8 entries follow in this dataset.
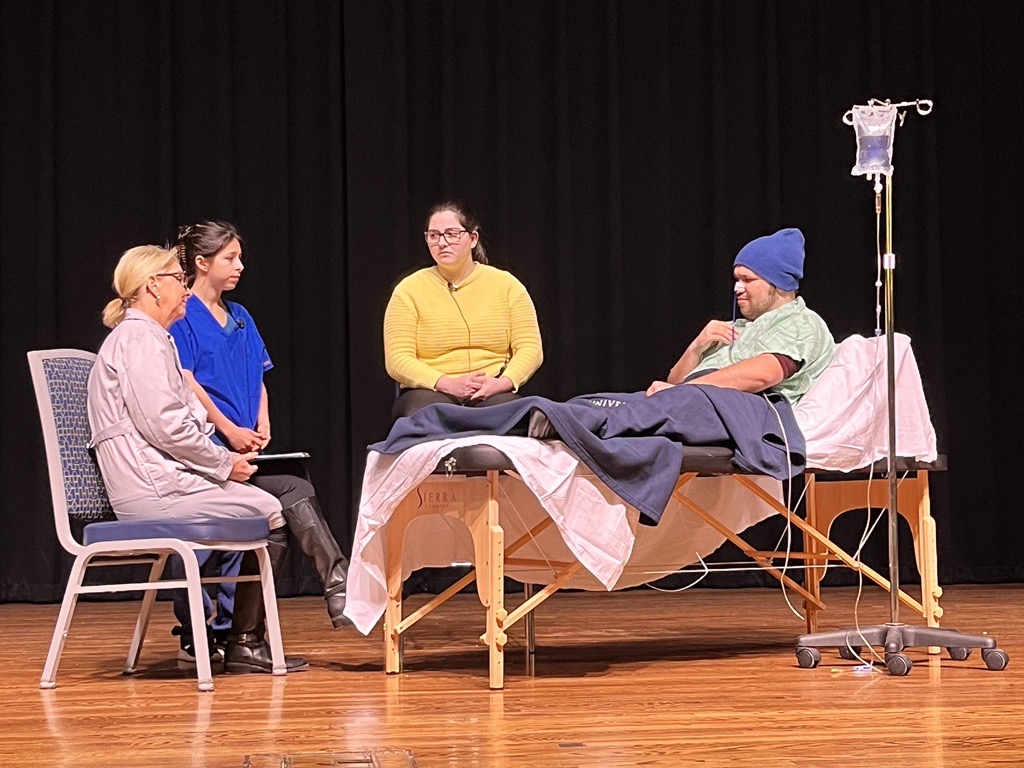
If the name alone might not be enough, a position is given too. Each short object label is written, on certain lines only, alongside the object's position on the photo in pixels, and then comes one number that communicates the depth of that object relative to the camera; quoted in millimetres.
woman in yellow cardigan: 8000
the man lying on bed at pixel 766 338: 7187
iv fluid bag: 6789
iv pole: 6609
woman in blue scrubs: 7316
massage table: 6332
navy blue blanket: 6391
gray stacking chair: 6457
